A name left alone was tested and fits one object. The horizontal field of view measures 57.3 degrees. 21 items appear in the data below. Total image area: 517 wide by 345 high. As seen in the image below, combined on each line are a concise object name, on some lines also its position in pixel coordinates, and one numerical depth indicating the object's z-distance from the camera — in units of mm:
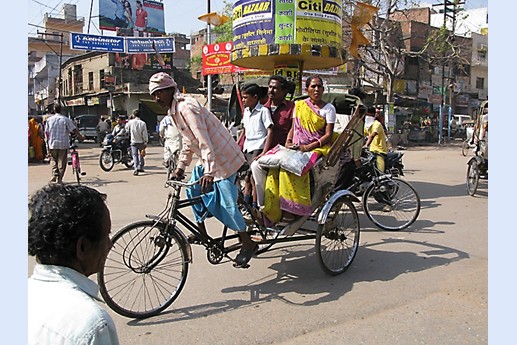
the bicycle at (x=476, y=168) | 8922
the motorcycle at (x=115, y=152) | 13484
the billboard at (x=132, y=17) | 31512
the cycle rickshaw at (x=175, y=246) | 3816
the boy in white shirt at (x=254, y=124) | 5530
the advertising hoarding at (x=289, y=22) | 7934
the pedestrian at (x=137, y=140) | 12633
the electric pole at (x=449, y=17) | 26531
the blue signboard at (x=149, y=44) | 19406
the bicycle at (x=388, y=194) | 6520
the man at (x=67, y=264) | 1322
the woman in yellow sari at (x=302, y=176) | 4574
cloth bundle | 4492
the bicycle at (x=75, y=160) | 10672
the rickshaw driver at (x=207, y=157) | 3934
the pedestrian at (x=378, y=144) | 7918
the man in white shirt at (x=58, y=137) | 9461
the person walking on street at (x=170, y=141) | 9820
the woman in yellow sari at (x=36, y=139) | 15133
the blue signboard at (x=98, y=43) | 18031
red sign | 18891
